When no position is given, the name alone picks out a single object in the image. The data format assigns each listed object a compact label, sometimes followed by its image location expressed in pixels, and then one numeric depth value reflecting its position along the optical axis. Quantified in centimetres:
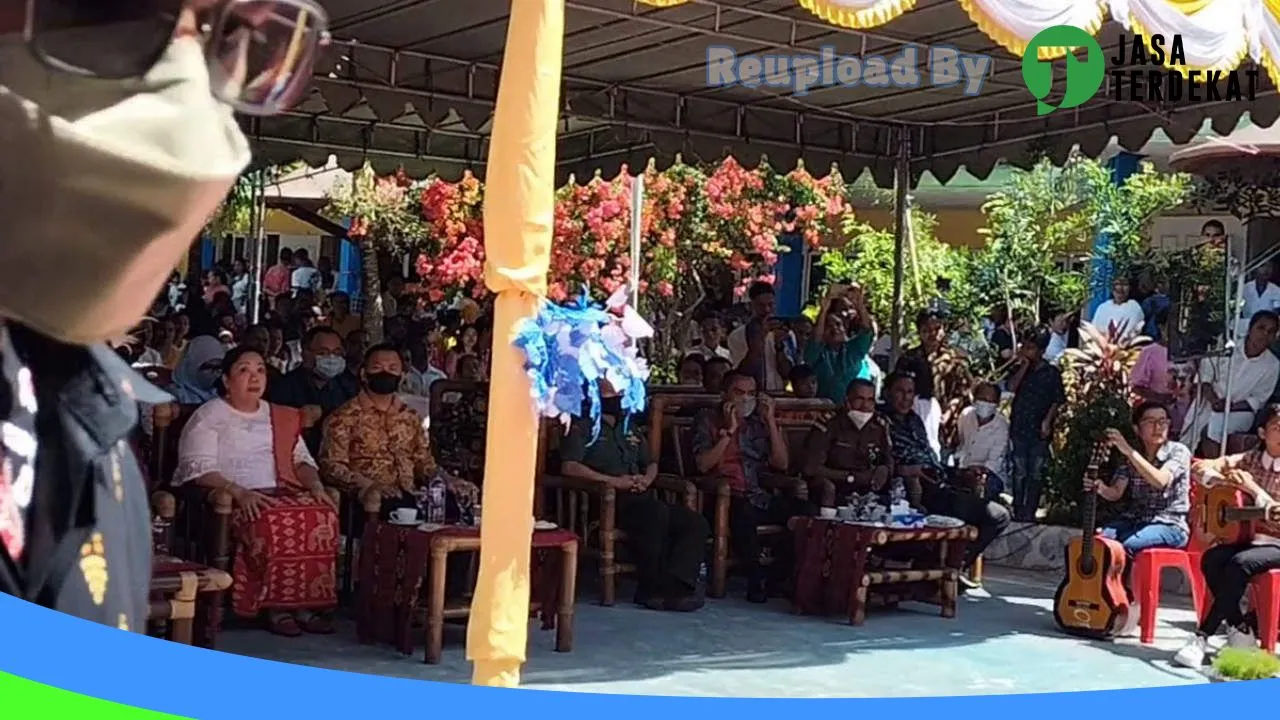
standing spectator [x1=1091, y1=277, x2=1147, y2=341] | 1069
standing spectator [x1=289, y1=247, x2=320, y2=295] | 1673
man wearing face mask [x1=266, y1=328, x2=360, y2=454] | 749
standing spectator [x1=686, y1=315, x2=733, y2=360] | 1060
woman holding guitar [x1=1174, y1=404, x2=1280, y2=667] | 640
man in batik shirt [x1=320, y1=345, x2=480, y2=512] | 661
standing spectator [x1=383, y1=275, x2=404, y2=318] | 1463
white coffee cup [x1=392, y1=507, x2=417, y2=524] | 614
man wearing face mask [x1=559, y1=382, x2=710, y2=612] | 710
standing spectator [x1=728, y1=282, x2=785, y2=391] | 970
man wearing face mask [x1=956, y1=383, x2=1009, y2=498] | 889
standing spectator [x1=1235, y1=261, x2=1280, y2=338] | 1012
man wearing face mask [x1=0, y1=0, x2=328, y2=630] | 177
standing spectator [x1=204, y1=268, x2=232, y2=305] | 1298
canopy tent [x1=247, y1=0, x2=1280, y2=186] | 609
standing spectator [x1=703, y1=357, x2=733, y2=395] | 839
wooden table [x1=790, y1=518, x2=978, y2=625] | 700
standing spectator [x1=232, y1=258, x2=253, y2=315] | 1450
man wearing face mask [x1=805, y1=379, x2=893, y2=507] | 772
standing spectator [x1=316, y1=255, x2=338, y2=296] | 1664
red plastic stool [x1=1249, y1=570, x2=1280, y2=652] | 634
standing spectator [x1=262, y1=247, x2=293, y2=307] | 1641
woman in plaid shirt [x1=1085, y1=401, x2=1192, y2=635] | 698
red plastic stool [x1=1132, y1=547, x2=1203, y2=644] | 689
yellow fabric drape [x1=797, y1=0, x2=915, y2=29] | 506
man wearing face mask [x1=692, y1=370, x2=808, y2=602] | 759
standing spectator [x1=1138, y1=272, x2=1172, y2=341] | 1134
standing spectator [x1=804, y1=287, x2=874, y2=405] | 936
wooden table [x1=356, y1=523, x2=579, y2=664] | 583
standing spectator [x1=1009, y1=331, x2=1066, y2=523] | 936
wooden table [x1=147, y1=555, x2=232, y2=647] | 466
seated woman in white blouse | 600
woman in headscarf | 803
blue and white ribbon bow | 356
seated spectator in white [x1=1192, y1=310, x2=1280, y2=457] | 889
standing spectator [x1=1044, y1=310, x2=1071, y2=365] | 1154
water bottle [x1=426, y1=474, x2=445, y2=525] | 621
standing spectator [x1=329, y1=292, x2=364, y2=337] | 1205
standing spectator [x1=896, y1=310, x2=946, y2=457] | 864
